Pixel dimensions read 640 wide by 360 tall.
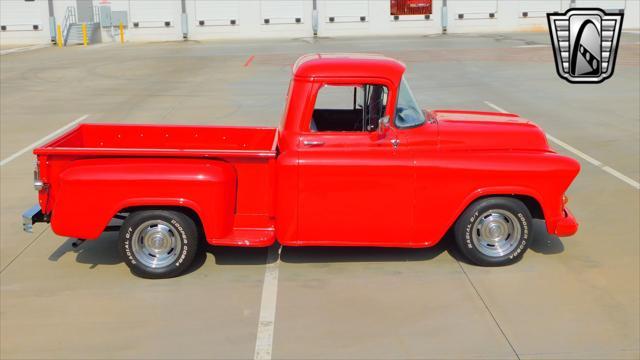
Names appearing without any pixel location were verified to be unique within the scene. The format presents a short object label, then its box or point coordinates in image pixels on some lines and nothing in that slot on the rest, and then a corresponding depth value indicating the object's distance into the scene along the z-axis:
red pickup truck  6.50
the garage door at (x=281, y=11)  46.84
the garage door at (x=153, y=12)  45.69
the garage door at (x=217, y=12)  46.31
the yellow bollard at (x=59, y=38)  43.00
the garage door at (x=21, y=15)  45.00
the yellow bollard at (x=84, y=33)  42.16
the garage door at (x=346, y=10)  47.31
